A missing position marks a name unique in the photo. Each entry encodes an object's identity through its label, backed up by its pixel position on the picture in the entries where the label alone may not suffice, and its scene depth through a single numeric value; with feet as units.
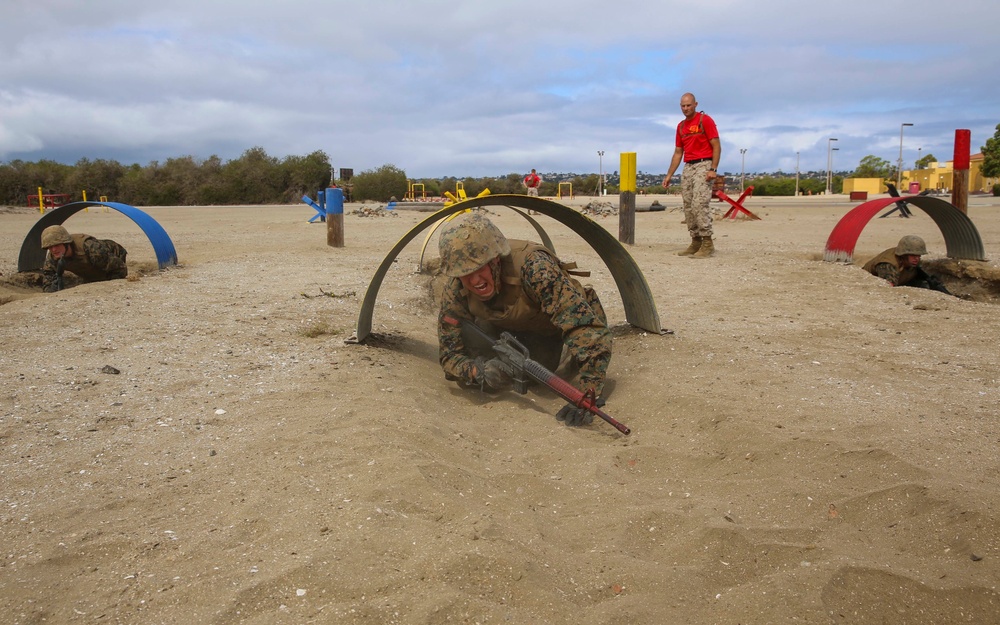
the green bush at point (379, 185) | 146.30
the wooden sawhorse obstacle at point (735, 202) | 54.04
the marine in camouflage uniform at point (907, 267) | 24.48
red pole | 33.06
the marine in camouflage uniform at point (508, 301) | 13.00
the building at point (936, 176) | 183.01
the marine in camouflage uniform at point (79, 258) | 26.00
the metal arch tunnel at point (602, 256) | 14.67
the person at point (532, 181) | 81.56
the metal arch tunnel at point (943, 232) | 27.68
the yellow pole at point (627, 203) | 38.04
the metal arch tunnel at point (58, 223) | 27.61
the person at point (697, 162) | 30.78
